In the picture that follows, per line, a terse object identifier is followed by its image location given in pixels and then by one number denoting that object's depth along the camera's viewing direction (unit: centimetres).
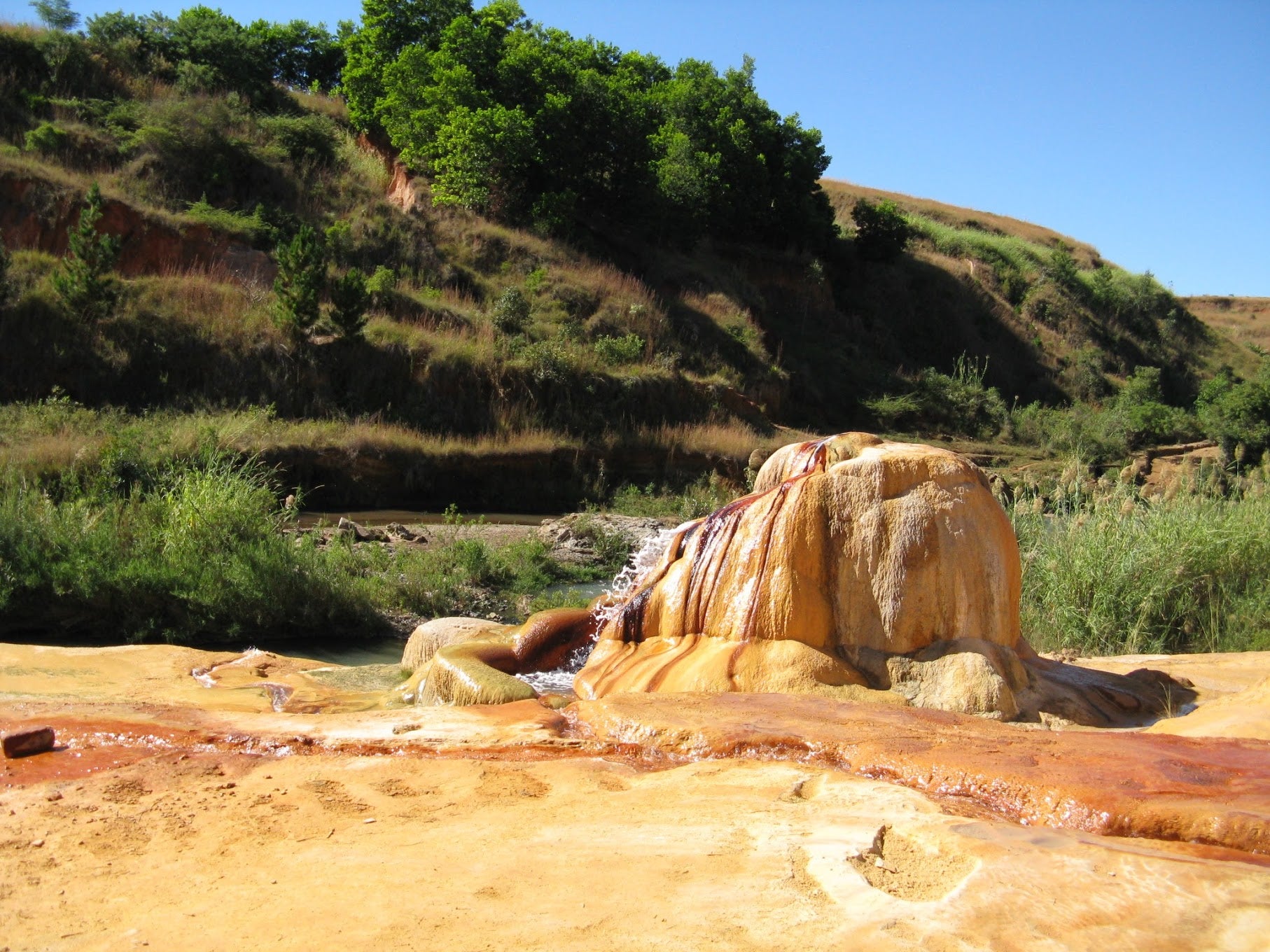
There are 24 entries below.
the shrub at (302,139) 2761
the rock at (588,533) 1420
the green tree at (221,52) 2988
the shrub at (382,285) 2312
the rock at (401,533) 1395
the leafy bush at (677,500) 1781
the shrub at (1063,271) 4559
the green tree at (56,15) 2814
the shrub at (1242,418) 2708
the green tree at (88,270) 1855
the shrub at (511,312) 2403
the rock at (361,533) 1355
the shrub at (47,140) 2273
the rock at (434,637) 741
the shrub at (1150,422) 2950
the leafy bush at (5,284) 1861
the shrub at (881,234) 3925
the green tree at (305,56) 3475
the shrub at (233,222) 2305
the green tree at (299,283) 1992
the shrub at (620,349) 2453
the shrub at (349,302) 2017
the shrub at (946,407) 3092
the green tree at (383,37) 3072
